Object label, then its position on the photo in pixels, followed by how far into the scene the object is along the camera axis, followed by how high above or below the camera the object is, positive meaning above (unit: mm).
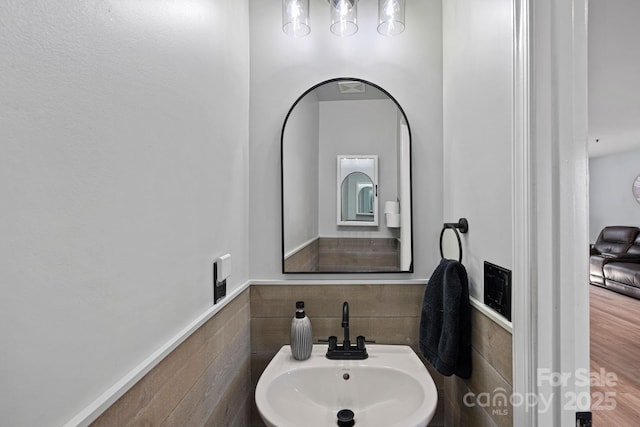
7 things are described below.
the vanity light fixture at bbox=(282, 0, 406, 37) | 1381 +834
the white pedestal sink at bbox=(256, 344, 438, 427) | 1140 -656
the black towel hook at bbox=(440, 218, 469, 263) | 1196 -58
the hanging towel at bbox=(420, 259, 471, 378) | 1111 -406
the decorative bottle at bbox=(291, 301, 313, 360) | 1300 -505
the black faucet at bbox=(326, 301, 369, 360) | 1316 -563
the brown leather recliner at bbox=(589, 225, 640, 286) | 5164 -662
